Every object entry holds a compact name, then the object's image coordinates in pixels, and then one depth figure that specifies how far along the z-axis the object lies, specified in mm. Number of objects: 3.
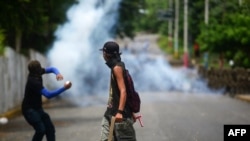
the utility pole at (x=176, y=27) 76250
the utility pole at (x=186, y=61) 62038
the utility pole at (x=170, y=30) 92762
